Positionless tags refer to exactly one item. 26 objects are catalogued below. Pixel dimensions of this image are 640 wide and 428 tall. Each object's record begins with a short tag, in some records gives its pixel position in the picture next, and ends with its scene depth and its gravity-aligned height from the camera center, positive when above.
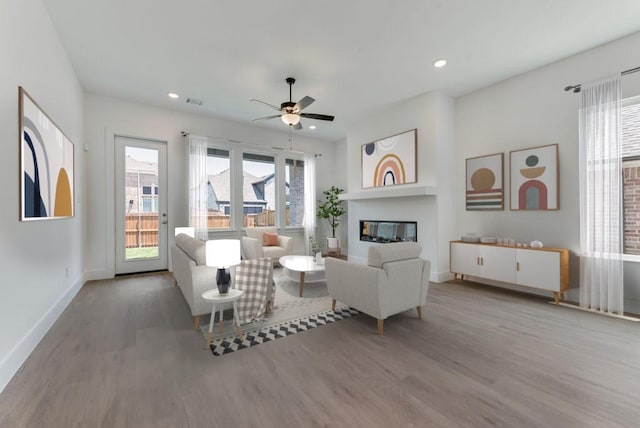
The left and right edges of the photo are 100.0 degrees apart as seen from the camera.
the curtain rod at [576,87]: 2.96 +1.56
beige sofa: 2.63 -0.64
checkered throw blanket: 2.77 -0.77
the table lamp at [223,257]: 2.39 -0.39
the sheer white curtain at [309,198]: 6.79 +0.38
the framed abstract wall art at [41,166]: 2.11 +0.45
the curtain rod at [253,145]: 5.29 +1.55
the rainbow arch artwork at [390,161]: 4.77 +1.02
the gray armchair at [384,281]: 2.56 -0.68
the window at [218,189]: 5.61 +0.53
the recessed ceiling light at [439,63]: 3.51 +2.00
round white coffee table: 3.66 -0.77
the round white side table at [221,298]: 2.32 -0.75
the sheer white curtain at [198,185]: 5.20 +0.55
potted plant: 6.80 +0.06
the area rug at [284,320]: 2.40 -1.14
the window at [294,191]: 6.73 +0.57
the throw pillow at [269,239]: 5.58 -0.55
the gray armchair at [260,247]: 4.77 -0.64
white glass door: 4.79 +0.16
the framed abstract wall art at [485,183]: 4.15 +0.48
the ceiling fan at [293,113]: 3.71 +1.41
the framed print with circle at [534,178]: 3.61 +0.49
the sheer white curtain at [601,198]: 3.00 +0.17
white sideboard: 3.30 -0.71
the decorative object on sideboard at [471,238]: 4.21 -0.39
